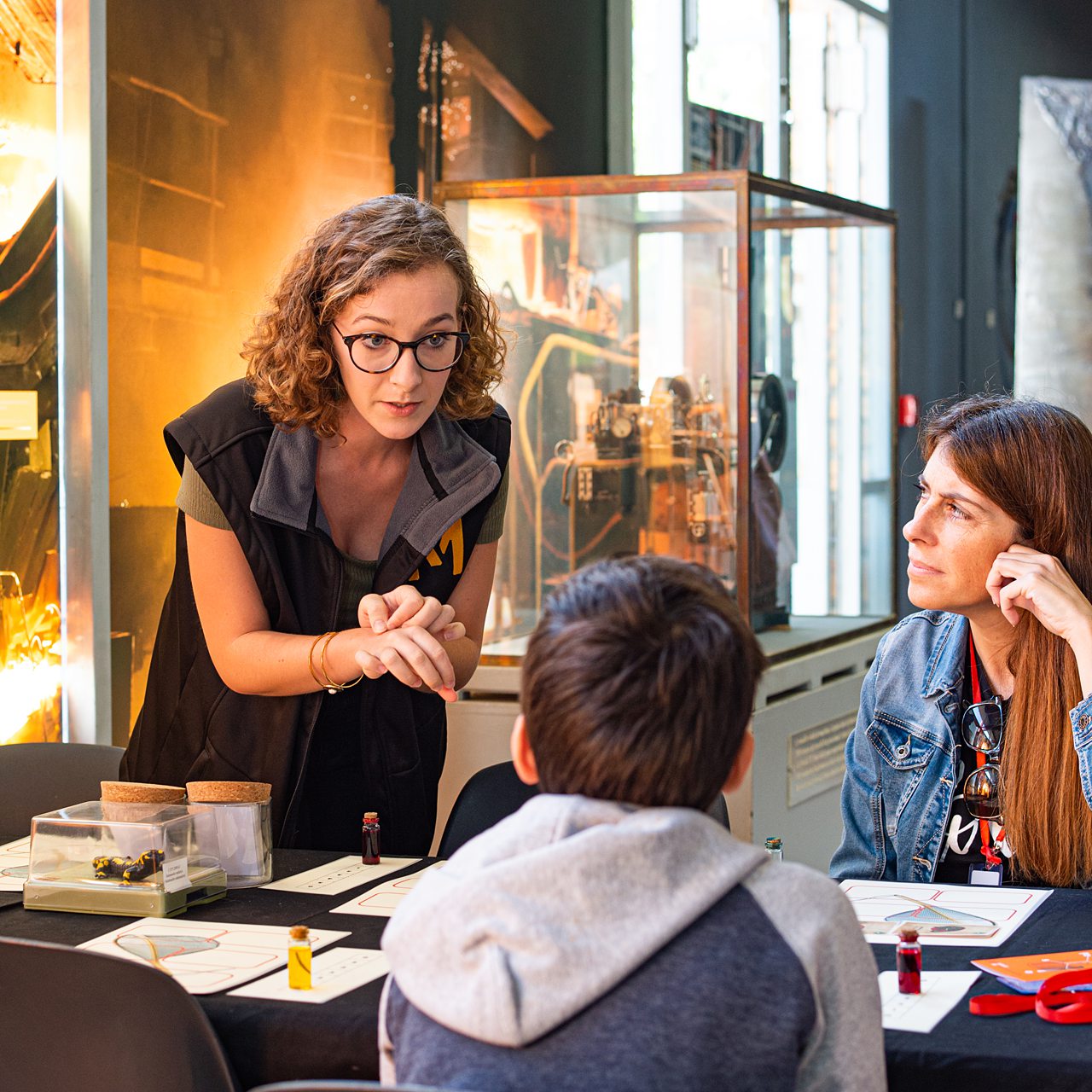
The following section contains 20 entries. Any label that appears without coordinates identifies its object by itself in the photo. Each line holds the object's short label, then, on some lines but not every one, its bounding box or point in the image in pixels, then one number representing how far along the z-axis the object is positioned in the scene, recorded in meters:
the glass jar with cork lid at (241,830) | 1.95
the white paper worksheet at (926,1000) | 1.39
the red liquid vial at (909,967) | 1.48
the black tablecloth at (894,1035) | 1.30
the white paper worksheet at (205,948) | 1.56
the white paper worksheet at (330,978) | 1.50
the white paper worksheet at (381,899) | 1.82
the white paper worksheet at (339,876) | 1.95
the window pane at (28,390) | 3.09
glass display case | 4.01
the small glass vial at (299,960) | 1.51
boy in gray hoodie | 1.07
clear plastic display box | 1.82
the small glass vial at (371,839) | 2.06
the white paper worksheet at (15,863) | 1.98
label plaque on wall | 3.10
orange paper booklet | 1.48
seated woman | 2.09
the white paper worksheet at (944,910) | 1.69
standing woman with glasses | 2.17
